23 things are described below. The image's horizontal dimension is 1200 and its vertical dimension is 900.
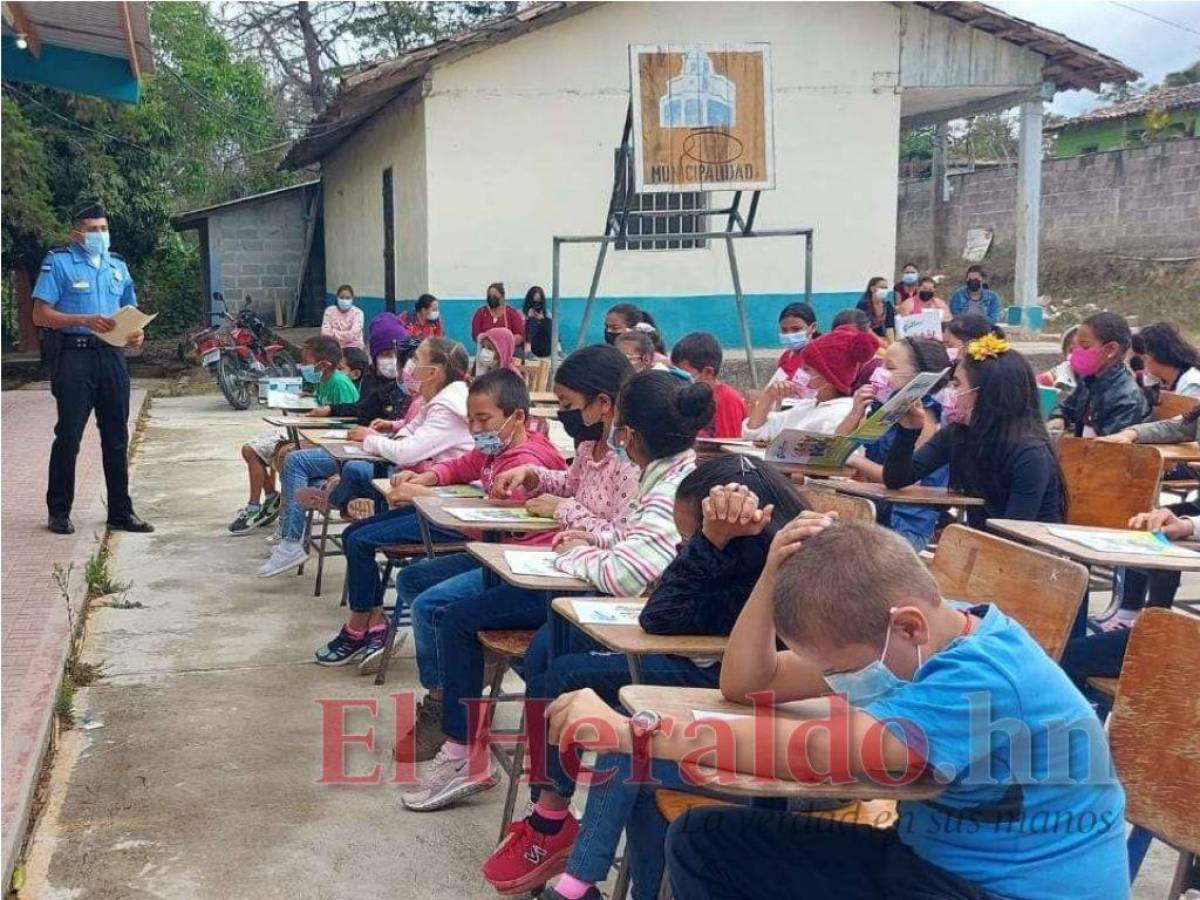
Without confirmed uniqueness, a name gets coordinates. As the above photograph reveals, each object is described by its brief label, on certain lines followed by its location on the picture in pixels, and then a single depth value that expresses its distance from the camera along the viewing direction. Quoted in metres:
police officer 6.82
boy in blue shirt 1.83
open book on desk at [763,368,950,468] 4.23
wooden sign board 10.89
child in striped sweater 3.00
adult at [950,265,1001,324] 14.15
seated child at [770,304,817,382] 7.62
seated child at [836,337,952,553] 4.94
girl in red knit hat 5.52
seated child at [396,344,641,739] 3.64
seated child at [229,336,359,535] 7.06
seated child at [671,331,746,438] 6.00
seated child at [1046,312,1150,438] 5.84
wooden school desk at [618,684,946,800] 1.86
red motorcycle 14.73
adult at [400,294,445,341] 12.96
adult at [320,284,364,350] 14.80
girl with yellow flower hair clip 4.16
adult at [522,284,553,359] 14.01
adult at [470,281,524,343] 13.62
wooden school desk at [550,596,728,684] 2.46
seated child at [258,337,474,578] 5.03
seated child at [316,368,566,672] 4.36
